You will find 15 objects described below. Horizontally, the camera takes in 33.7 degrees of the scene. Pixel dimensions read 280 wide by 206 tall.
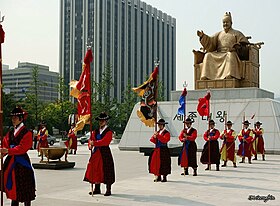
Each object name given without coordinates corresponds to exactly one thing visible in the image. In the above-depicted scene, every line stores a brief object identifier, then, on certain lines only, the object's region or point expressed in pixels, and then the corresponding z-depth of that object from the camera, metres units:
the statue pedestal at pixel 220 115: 17.83
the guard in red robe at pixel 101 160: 7.78
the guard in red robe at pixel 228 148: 12.95
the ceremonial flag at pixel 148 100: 10.08
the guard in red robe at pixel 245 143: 14.27
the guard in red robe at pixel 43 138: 16.39
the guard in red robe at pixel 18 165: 5.91
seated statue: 19.09
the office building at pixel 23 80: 59.53
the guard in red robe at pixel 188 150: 10.79
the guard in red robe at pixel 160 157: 9.50
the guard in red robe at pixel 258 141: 15.29
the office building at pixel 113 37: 67.44
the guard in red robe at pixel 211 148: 12.11
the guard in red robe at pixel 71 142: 17.80
